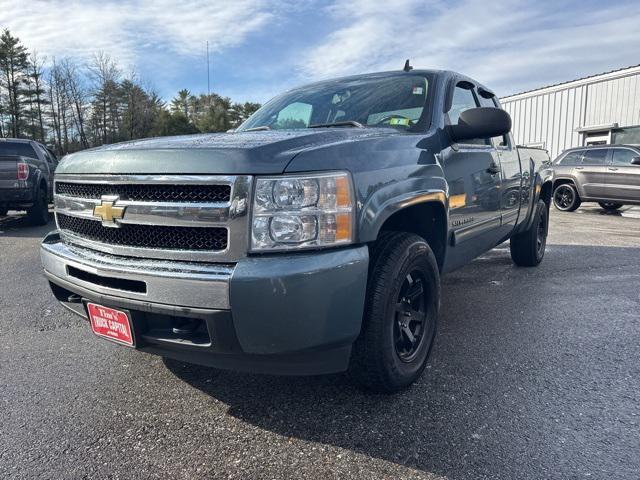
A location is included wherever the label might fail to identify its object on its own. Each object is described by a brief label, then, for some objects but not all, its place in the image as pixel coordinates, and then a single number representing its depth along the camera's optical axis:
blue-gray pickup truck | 1.84
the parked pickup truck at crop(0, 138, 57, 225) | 8.57
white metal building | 15.95
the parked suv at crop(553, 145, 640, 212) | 11.39
